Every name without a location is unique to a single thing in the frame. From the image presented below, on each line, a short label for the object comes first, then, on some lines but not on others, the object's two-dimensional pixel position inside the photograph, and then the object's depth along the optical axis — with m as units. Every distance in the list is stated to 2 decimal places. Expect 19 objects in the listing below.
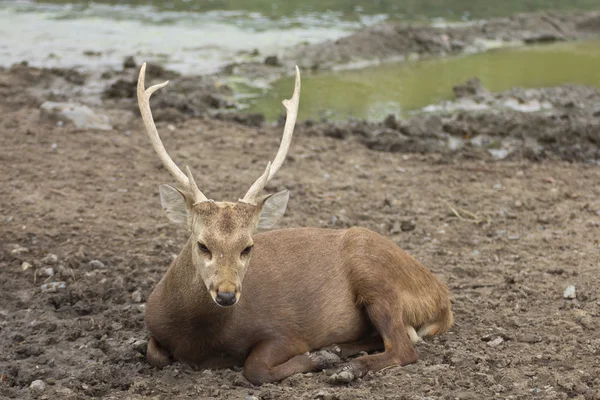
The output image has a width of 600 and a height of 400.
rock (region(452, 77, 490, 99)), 24.58
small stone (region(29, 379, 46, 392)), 9.09
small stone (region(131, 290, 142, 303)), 11.38
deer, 9.12
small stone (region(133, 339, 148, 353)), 10.04
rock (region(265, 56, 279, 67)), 27.80
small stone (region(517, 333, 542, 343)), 10.16
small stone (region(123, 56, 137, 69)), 25.23
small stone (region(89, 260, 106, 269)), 12.31
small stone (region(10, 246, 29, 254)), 12.51
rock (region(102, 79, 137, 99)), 22.23
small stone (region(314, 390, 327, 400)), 8.66
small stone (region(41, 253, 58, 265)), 12.24
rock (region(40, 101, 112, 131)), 18.92
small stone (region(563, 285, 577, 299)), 11.37
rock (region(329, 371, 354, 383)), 9.15
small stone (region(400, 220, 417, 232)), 14.27
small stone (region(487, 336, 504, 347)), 10.14
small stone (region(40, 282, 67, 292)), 11.50
